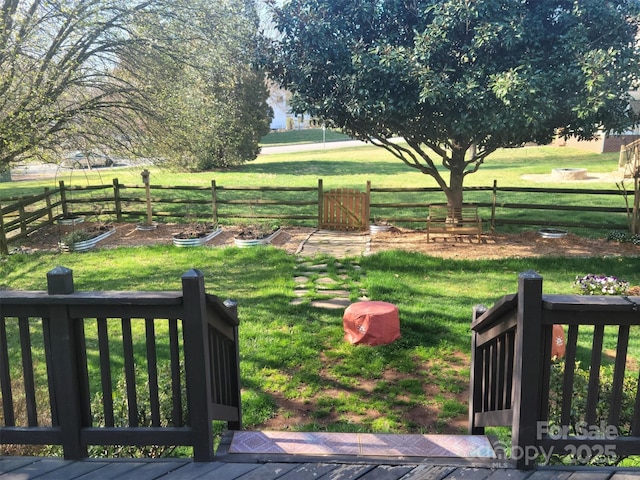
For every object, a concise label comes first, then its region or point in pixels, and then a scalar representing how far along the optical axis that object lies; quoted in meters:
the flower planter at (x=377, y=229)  12.83
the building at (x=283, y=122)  74.12
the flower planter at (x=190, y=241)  11.66
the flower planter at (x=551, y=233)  11.72
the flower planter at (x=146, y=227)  13.44
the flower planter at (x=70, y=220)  13.89
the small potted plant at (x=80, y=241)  11.44
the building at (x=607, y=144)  28.47
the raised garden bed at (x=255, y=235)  11.49
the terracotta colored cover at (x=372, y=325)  5.94
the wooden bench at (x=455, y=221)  11.41
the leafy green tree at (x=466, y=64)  9.07
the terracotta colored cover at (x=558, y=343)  5.40
